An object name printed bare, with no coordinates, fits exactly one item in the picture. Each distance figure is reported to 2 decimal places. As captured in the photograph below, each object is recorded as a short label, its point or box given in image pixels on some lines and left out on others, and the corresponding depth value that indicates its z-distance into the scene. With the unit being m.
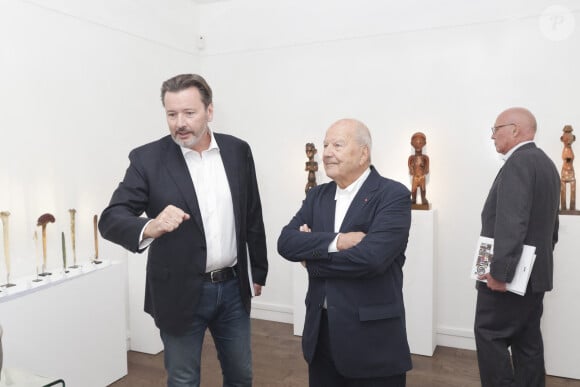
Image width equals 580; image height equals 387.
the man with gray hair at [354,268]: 1.74
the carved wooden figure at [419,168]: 3.64
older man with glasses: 2.36
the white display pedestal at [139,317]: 3.59
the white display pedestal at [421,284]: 3.50
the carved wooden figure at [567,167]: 3.23
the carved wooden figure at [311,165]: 4.01
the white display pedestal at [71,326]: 2.56
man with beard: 1.82
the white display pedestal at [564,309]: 3.12
